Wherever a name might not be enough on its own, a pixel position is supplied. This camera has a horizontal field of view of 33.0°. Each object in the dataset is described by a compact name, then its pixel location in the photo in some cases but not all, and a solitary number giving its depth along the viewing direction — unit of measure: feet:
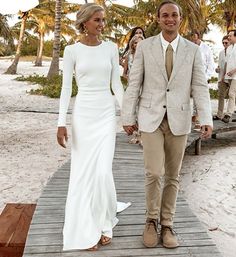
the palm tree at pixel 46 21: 108.47
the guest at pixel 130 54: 20.45
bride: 11.19
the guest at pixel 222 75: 29.43
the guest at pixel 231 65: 27.78
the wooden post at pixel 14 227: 12.77
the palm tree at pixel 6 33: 85.66
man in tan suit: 10.59
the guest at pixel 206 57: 26.00
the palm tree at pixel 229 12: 87.45
